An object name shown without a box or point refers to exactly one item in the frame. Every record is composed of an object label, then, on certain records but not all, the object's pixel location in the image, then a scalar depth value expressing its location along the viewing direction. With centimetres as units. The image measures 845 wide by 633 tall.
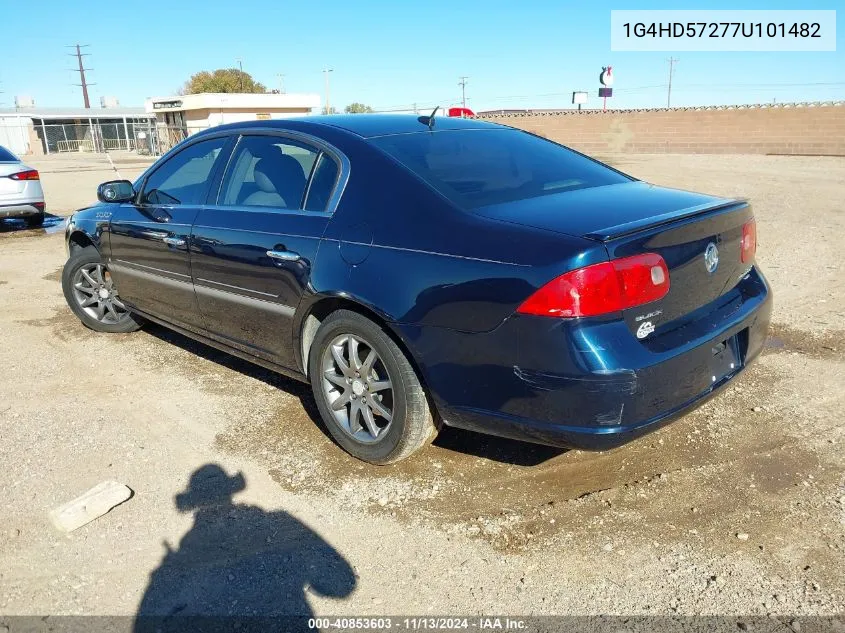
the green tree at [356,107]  6283
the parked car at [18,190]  1096
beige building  3931
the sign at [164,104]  4316
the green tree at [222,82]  6253
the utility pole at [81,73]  9181
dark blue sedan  262
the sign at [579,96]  5394
